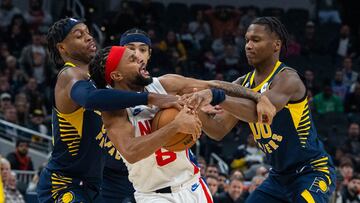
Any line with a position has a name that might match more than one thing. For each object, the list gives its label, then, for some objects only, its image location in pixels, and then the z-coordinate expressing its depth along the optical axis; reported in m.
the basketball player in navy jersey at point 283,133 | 7.79
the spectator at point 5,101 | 16.00
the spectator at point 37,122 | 16.31
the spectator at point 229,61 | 19.16
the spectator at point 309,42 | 20.28
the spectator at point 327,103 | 18.12
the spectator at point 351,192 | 13.60
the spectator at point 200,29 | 20.45
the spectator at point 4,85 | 16.56
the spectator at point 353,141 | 16.42
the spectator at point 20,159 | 14.73
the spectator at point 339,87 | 18.80
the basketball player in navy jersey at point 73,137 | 7.66
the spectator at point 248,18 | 20.72
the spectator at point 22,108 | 16.08
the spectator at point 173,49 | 18.96
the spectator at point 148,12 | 20.25
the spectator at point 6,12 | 19.28
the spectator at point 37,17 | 19.34
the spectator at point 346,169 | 14.51
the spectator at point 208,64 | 18.92
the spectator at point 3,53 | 17.83
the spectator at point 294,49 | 19.97
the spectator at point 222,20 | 20.83
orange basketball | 6.61
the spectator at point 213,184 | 13.02
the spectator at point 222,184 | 13.55
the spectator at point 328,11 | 22.19
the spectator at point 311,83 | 18.42
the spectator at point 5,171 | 12.38
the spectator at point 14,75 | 16.97
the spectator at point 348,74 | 19.05
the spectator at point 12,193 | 12.42
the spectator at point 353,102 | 18.36
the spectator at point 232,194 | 13.02
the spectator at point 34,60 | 17.67
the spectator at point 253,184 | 12.84
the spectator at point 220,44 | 19.98
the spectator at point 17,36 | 18.58
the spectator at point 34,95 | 16.45
